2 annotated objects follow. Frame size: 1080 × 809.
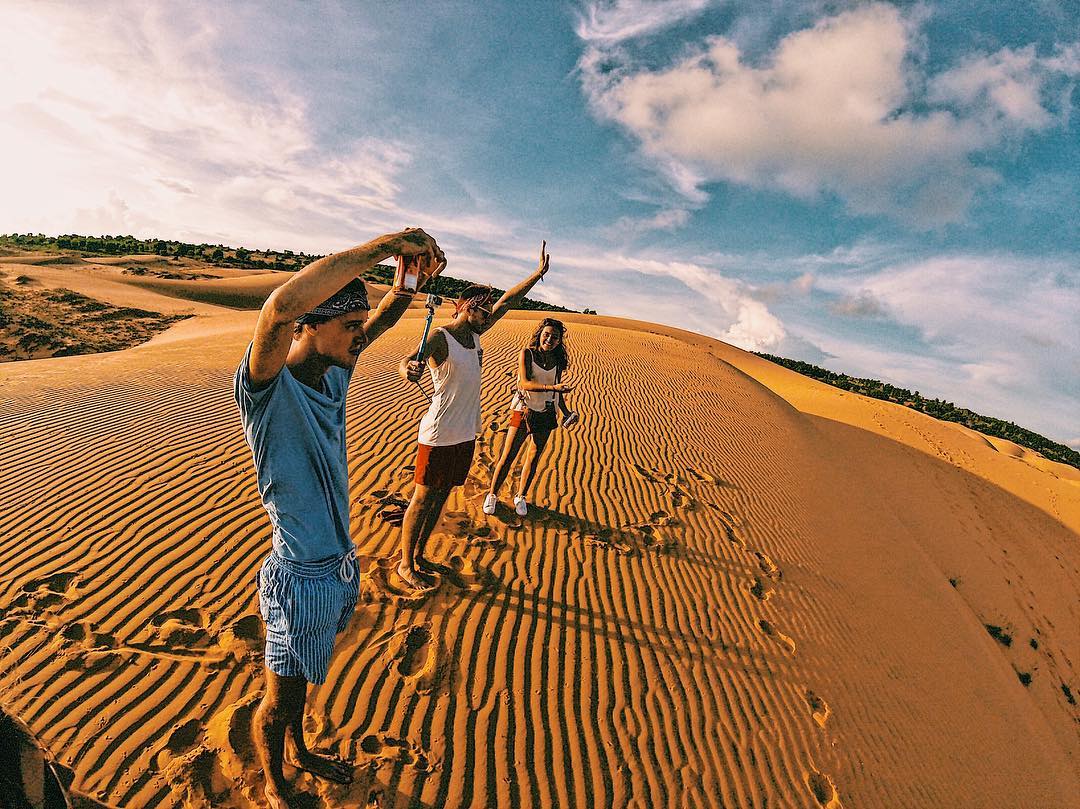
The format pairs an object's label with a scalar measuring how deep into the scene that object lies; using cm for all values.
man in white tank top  361
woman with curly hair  490
